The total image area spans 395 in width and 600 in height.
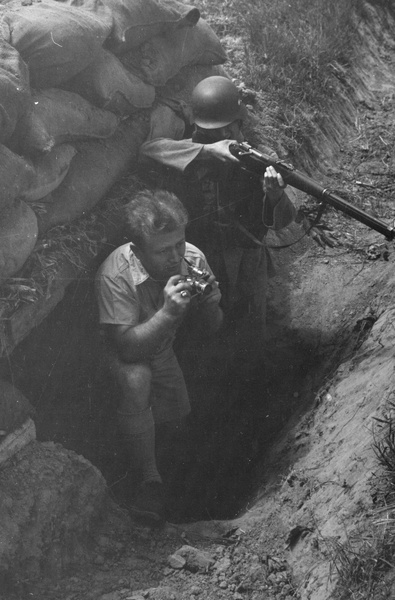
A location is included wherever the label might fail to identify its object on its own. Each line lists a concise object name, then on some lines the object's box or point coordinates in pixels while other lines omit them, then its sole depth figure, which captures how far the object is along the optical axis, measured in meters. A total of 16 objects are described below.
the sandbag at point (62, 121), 4.18
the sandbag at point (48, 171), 4.20
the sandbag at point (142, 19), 4.97
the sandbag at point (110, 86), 4.77
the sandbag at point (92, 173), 4.51
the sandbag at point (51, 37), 4.24
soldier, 4.95
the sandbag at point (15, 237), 3.89
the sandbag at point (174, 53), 5.32
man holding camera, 4.27
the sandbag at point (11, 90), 3.89
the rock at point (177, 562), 3.84
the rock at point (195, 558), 3.80
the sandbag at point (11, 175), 3.87
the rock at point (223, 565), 3.76
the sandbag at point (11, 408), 3.93
